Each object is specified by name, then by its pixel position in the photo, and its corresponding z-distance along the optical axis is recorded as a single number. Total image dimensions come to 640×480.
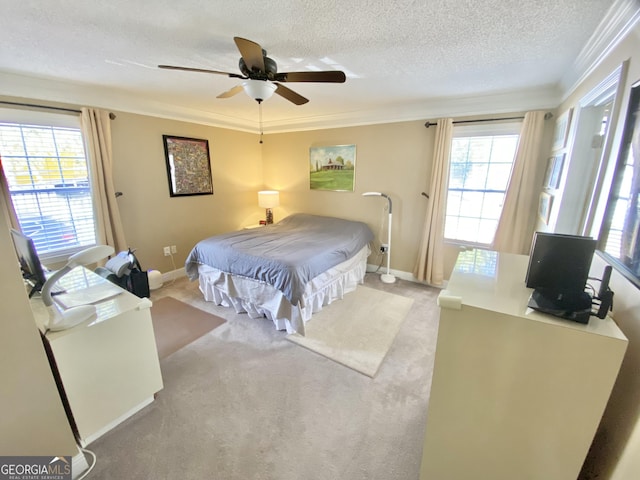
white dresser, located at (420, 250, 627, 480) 0.84
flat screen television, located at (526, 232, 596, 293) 0.93
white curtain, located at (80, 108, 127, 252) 2.75
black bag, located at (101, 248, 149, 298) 2.60
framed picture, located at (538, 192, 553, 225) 2.22
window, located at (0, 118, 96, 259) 2.43
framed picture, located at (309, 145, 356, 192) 3.94
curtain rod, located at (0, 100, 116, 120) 2.34
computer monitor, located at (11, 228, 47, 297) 1.55
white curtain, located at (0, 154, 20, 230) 1.02
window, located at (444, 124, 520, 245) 2.96
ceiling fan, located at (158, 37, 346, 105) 1.58
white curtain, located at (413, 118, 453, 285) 3.12
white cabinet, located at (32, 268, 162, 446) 1.37
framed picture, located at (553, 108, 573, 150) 2.03
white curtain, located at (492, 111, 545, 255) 2.66
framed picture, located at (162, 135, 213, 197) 3.52
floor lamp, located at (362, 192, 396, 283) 3.63
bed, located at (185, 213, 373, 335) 2.42
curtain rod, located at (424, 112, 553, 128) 2.61
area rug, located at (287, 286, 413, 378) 2.20
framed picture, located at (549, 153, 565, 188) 2.05
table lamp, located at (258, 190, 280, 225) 4.45
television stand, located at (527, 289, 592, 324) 0.85
